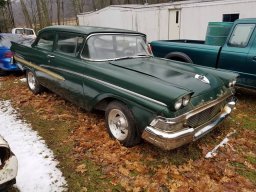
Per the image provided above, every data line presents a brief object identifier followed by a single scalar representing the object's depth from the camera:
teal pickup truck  5.76
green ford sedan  3.40
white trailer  11.36
